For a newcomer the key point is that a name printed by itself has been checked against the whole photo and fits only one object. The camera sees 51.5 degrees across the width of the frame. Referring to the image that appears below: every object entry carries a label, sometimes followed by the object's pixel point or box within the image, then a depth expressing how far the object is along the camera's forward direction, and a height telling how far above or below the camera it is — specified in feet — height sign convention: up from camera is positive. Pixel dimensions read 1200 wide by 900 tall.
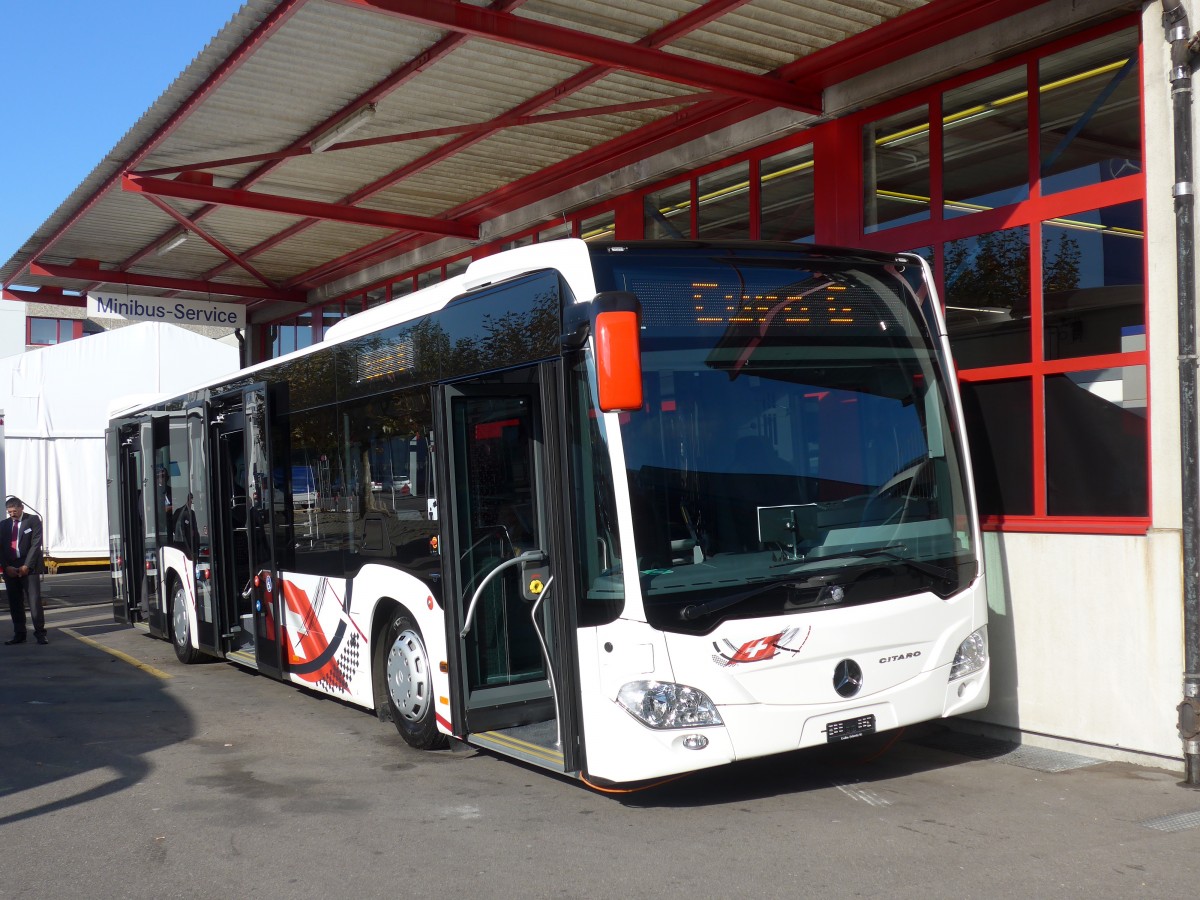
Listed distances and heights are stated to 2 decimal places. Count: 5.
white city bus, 19.51 -1.60
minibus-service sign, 54.90 +6.02
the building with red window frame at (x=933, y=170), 23.91 +6.91
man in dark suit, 49.14 -4.62
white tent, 90.74 +3.03
